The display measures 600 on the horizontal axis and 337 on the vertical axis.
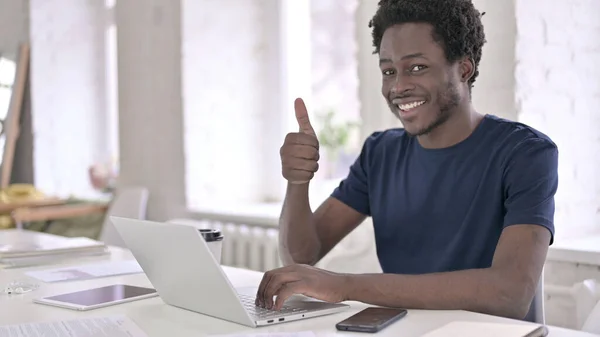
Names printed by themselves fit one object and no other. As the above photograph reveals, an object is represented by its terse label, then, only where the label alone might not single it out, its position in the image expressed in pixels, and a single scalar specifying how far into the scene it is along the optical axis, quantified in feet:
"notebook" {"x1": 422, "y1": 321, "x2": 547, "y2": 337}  3.37
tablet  4.20
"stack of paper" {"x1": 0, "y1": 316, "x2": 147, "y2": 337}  3.55
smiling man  4.34
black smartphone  3.48
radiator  8.94
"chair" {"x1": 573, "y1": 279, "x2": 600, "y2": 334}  5.86
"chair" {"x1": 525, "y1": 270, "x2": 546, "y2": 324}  4.75
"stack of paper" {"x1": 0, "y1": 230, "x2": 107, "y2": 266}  5.76
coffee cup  4.39
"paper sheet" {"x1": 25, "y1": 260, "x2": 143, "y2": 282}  5.10
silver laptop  3.52
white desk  3.54
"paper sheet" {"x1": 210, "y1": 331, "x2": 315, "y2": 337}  3.40
